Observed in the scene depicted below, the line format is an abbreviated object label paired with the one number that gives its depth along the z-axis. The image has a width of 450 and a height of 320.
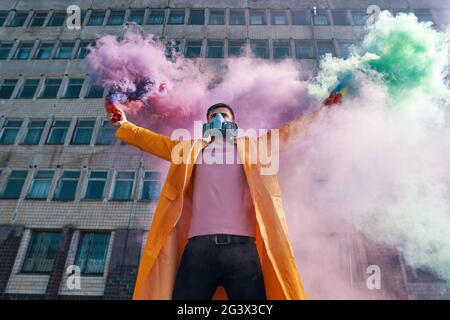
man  3.14
